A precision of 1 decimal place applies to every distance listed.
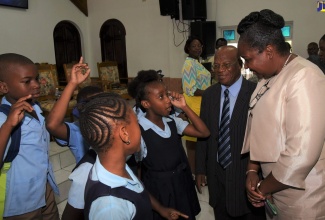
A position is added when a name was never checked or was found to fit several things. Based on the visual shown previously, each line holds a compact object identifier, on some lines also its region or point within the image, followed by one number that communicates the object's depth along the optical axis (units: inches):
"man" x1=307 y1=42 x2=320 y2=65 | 172.9
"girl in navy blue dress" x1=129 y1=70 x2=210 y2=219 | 59.4
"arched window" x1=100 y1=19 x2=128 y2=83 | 268.4
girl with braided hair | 34.0
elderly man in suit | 61.2
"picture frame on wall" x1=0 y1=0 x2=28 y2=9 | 208.4
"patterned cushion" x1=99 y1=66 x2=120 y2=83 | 241.8
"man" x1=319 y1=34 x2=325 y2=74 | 96.5
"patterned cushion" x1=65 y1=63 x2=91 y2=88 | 211.2
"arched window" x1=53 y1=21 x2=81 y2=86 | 264.1
